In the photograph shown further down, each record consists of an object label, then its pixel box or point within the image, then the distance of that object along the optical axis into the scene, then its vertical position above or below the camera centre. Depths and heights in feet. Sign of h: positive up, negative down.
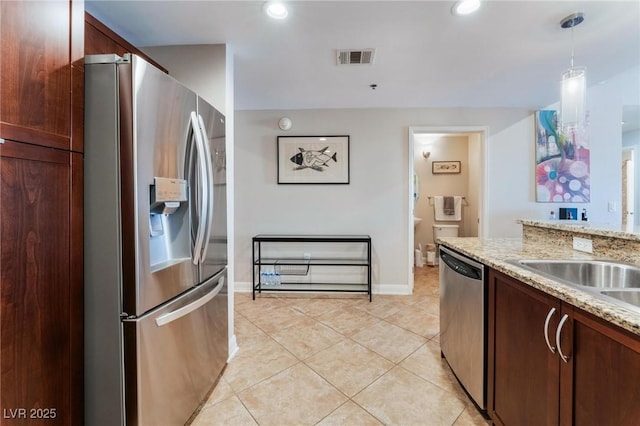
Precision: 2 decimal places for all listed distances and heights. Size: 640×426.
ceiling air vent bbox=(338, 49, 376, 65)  6.89 +4.18
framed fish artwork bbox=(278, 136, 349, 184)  11.39 +2.22
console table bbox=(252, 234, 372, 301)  11.35 -2.22
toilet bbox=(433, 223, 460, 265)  15.79 -1.25
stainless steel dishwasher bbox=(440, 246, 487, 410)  4.77 -2.25
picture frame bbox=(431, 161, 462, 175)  16.53 +2.72
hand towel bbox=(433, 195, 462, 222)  16.07 +0.07
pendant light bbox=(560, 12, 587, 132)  5.69 +2.58
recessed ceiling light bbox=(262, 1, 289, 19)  5.24 +4.09
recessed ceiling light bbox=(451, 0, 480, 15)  5.09 +4.00
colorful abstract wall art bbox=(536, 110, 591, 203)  10.82 +1.94
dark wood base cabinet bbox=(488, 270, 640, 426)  2.49 -1.81
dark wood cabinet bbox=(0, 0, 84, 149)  2.78 +1.64
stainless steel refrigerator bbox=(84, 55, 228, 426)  3.56 -0.44
